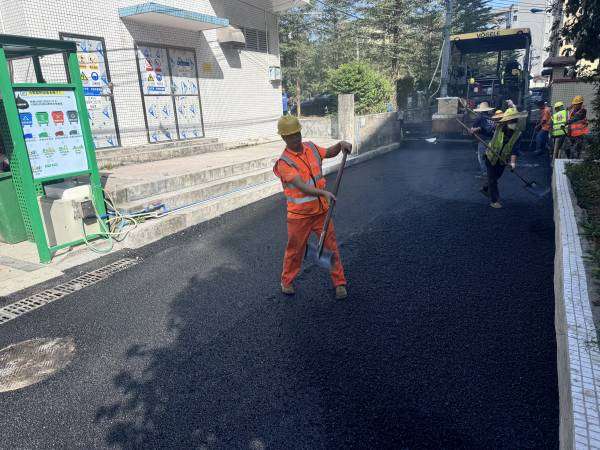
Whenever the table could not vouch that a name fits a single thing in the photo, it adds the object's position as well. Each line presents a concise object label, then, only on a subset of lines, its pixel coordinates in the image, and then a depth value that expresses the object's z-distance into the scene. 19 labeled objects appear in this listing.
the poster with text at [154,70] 11.03
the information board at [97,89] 9.65
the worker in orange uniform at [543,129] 12.63
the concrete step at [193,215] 6.29
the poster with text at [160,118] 11.32
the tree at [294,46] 30.03
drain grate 4.36
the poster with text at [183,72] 11.94
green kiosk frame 5.00
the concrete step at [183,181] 7.25
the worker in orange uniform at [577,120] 9.55
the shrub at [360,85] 19.33
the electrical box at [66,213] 5.79
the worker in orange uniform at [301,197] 3.98
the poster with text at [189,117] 12.26
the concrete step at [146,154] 9.66
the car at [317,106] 25.08
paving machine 14.55
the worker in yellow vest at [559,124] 10.17
